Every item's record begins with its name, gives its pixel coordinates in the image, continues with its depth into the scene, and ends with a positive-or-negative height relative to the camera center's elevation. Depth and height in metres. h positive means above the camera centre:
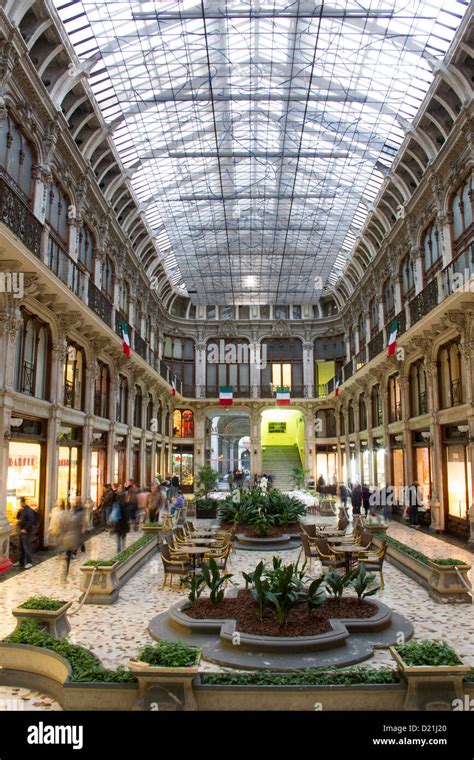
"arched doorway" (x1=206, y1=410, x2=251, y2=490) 45.25 +1.89
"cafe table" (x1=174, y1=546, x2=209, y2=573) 10.24 -1.84
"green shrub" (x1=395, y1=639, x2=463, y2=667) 5.12 -1.91
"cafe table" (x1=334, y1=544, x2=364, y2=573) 10.17 -1.85
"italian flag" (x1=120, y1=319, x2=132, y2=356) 19.27 +3.82
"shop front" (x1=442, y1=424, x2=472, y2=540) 14.91 -0.84
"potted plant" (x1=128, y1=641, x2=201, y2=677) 4.98 -1.92
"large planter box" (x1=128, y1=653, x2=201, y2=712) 4.97 -2.10
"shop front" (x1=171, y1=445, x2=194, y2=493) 34.69 -0.87
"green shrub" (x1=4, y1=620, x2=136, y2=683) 5.26 -2.09
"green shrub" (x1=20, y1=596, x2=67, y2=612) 6.89 -1.89
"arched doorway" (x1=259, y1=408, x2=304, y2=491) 35.78 +0.40
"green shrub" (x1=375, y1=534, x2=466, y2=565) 9.45 -2.05
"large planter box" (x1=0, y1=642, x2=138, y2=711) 5.13 -2.25
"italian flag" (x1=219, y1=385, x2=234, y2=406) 31.91 +3.17
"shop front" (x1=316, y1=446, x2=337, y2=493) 34.56 -0.68
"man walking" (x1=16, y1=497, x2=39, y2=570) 11.20 -1.53
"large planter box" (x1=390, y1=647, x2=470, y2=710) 4.97 -2.11
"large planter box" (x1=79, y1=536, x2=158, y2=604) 9.16 -2.20
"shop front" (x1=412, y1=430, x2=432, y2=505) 17.97 -0.38
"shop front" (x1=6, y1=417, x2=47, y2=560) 12.01 -0.40
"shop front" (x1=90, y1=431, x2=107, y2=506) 18.31 -0.48
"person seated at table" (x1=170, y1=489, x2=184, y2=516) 20.00 -1.85
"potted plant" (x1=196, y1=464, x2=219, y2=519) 21.94 -1.95
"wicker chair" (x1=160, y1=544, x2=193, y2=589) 10.09 -2.05
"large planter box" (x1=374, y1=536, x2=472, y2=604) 9.15 -2.22
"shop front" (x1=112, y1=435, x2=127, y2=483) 21.47 -0.31
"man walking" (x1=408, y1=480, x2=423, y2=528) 17.94 -1.65
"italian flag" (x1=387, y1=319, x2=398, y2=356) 18.28 +3.64
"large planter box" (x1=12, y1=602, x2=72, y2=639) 6.74 -1.98
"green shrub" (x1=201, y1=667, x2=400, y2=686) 5.19 -2.13
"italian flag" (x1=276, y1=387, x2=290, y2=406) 32.59 +3.05
